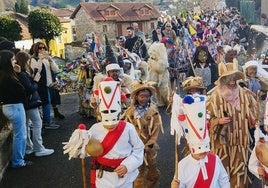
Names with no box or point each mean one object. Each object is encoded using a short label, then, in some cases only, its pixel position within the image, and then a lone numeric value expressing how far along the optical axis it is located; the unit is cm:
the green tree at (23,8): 5631
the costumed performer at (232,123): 494
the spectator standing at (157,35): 1492
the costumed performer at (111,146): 409
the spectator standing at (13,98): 621
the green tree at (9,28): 2592
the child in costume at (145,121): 508
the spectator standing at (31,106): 683
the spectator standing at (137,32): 1340
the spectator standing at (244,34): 1543
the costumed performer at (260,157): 372
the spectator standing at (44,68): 830
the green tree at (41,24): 2916
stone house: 5441
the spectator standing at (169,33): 1405
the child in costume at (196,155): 354
